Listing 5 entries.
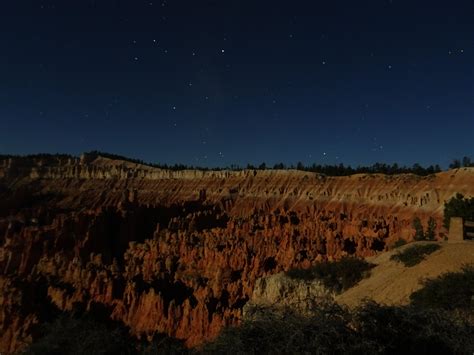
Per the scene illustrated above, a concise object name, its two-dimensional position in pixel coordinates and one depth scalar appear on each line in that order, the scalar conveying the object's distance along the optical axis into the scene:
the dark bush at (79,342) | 16.87
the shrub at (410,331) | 9.33
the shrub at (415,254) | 20.20
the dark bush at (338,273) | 22.62
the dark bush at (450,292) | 13.41
